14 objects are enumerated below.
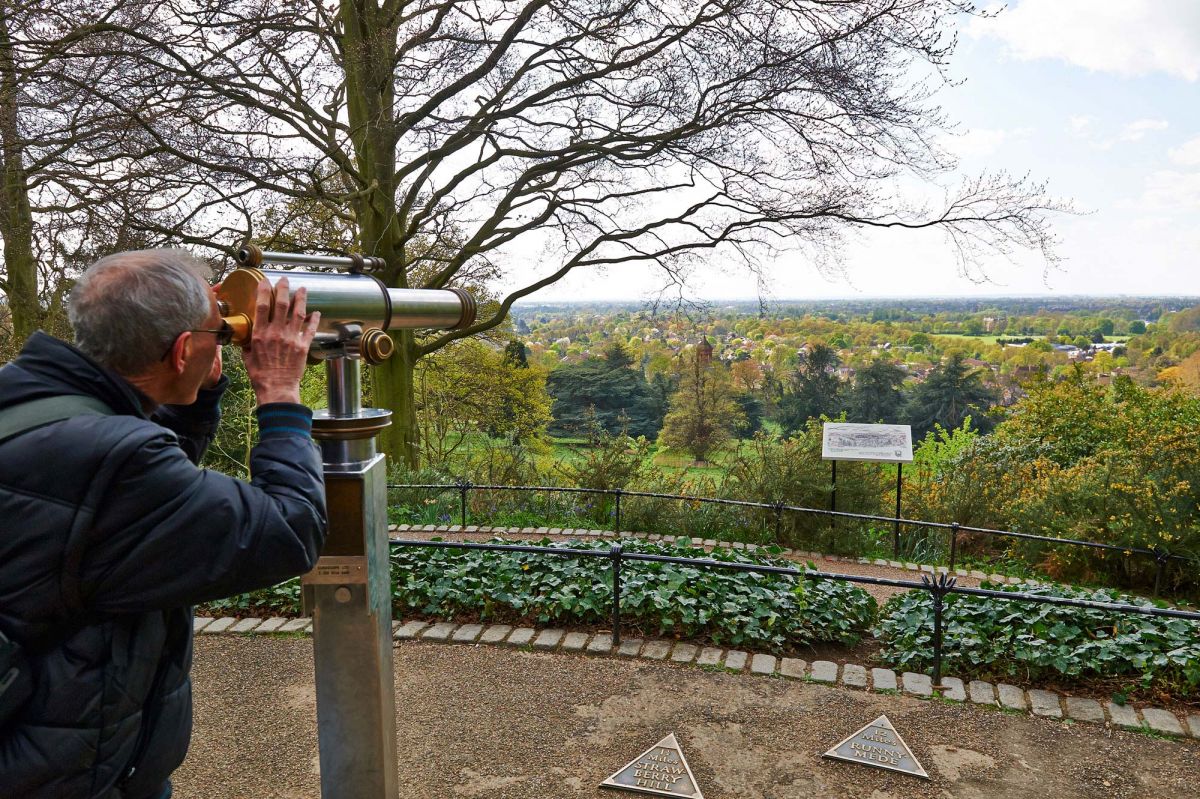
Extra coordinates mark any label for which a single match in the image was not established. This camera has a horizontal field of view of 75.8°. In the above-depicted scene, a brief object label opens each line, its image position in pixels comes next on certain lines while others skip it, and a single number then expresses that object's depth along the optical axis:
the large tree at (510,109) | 8.28
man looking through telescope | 1.37
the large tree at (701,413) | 18.92
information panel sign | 9.18
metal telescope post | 2.01
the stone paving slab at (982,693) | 4.21
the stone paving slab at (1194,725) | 3.84
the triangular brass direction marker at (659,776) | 3.37
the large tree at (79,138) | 7.52
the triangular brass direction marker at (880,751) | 3.57
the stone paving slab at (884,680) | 4.35
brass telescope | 1.72
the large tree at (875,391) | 20.48
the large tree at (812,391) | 20.39
